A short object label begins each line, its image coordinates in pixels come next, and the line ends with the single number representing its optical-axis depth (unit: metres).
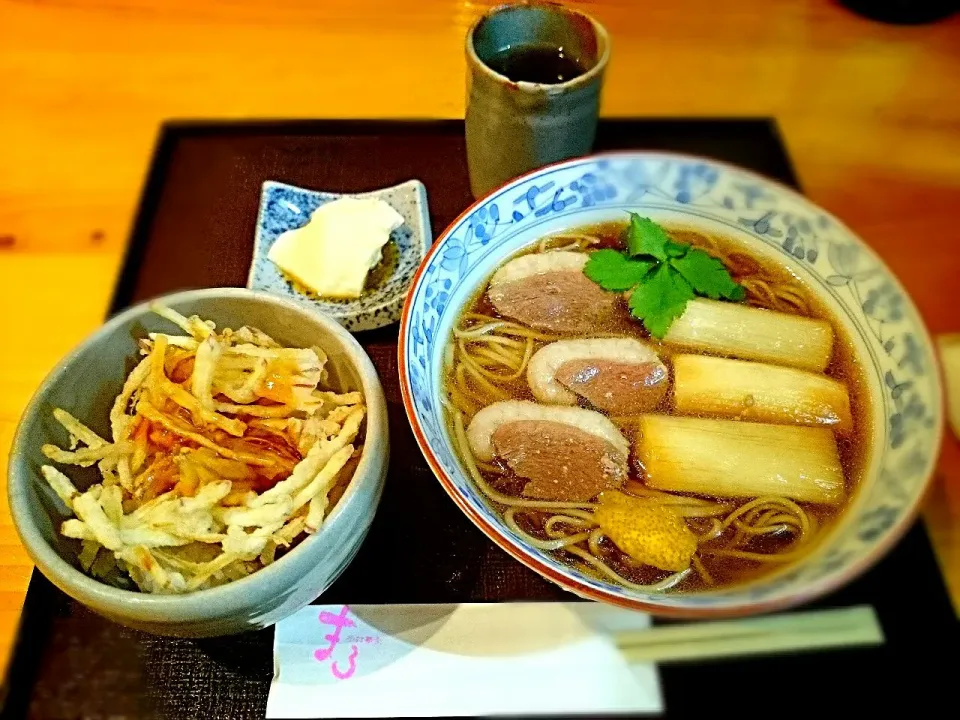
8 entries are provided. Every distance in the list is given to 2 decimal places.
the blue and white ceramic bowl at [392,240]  0.40
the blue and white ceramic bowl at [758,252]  0.26
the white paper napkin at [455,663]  0.28
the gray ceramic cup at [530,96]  0.37
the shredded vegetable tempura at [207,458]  0.27
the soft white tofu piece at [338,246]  0.41
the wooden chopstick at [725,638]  0.28
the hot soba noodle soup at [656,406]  0.32
